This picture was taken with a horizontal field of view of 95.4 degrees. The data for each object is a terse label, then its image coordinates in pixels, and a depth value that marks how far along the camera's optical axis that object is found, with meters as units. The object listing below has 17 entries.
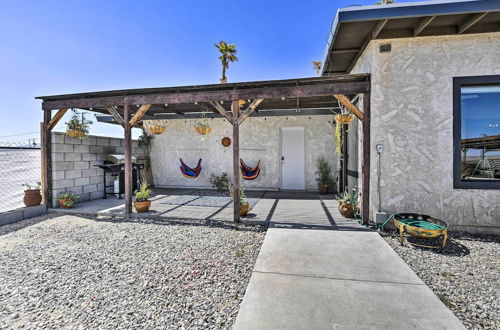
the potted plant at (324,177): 6.04
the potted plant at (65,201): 4.52
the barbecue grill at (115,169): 5.45
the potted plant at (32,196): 4.29
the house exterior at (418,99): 3.07
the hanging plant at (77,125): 4.53
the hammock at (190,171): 6.84
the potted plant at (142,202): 4.23
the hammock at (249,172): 6.46
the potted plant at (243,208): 3.87
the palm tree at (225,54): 11.43
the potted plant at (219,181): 6.69
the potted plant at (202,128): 4.96
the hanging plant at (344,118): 3.80
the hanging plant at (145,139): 7.20
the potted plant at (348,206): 3.73
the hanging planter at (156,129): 5.34
